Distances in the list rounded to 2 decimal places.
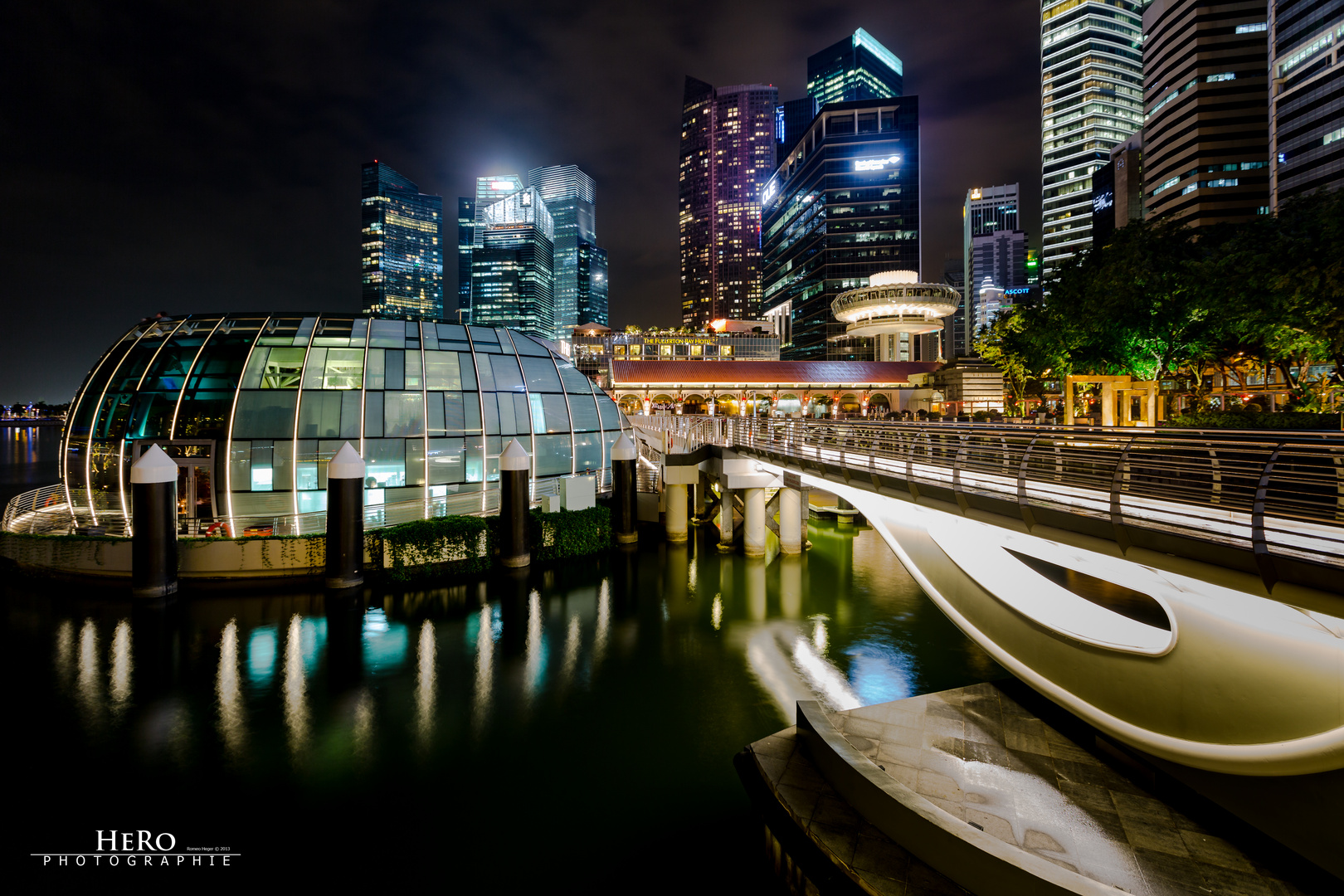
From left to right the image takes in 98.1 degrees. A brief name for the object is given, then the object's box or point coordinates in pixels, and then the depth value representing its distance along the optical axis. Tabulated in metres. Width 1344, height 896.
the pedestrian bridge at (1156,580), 5.83
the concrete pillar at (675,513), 28.70
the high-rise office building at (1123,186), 142.50
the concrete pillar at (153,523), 18.67
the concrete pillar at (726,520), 27.91
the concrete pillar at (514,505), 22.66
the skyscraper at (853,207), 136.12
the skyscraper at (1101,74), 191.62
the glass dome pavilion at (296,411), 23.31
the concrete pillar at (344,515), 19.81
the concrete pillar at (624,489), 27.39
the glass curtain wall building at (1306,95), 82.69
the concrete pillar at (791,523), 27.33
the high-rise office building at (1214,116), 104.12
